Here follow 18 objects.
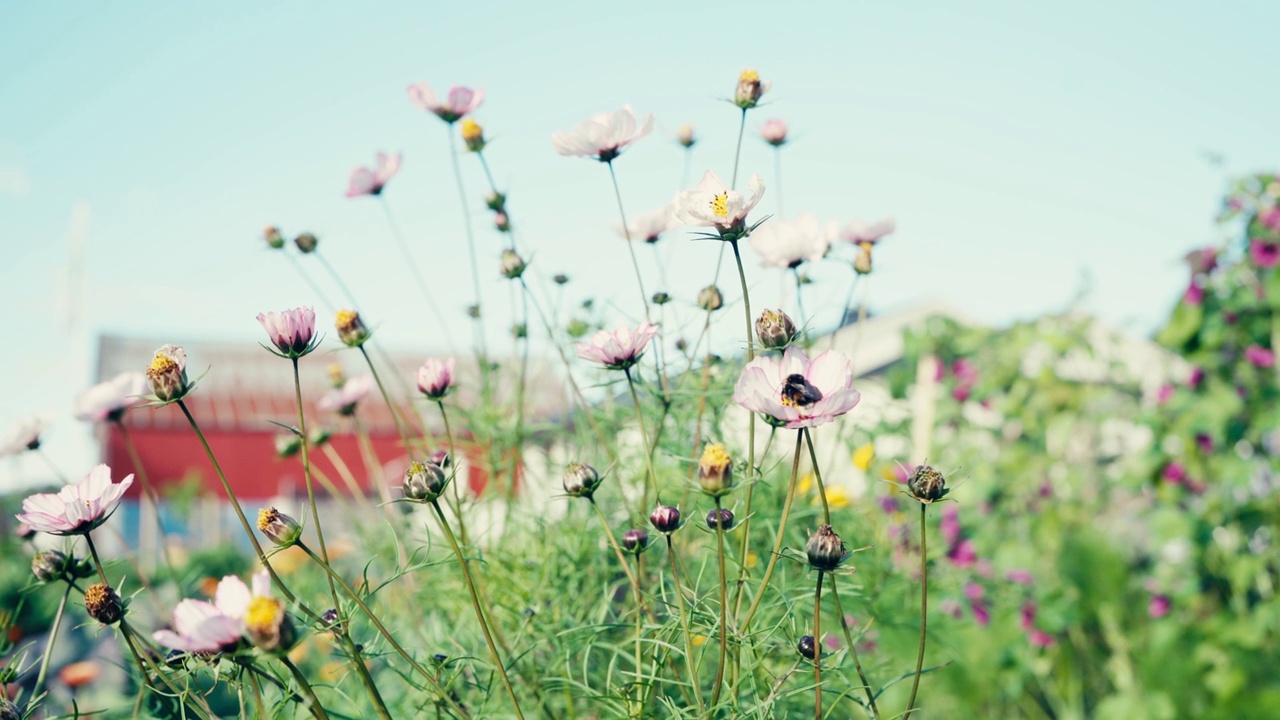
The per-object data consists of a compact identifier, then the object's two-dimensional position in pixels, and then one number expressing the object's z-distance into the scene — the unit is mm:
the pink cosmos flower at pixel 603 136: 808
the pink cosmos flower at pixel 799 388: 534
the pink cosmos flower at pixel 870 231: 979
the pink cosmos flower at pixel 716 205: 613
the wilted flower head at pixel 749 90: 796
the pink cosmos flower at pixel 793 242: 850
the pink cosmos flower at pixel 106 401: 965
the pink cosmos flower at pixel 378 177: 1069
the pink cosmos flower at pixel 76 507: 592
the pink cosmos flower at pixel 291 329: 600
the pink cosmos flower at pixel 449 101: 991
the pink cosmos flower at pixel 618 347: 659
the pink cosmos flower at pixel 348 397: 1053
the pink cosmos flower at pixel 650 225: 942
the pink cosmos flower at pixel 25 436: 948
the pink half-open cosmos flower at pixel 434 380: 741
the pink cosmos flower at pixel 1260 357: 2119
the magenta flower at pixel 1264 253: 2125
